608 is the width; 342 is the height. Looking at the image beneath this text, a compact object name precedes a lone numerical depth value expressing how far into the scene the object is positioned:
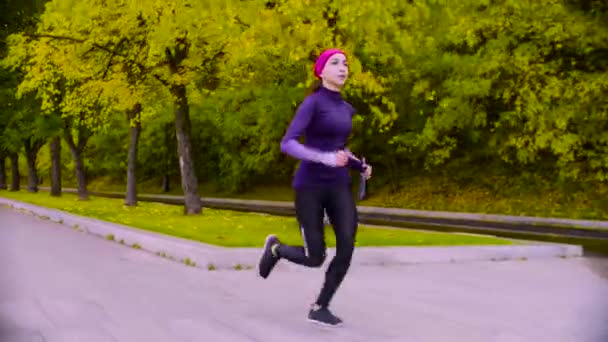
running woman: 6.48
